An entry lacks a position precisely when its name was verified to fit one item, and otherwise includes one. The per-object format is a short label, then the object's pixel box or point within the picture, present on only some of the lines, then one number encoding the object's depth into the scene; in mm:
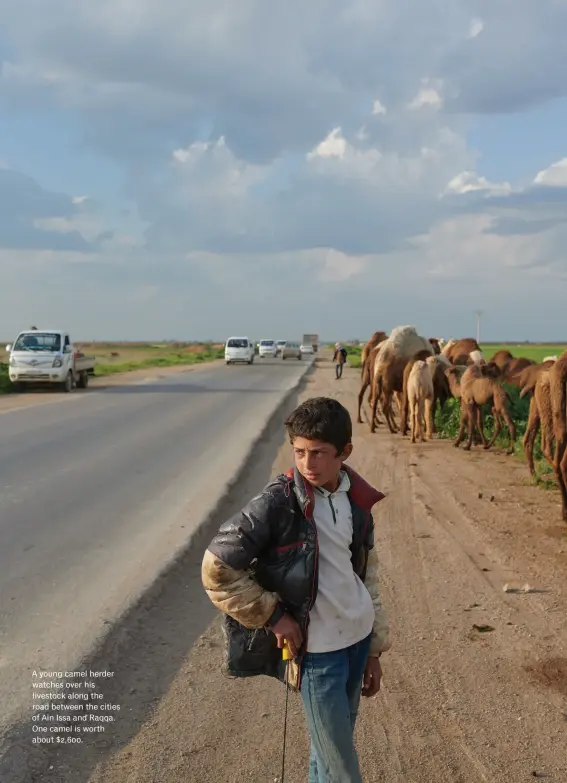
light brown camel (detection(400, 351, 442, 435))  16728
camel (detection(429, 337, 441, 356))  24809
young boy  2836
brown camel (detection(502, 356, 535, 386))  18750
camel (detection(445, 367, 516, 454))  13859
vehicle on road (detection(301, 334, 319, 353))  100400
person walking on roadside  37375
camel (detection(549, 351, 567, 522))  8328
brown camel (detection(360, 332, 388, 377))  21330
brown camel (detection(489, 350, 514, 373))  20031
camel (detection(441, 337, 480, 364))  22406
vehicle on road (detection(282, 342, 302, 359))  69125
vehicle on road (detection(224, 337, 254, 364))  55500
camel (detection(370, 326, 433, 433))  18014
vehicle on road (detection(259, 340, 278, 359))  79688
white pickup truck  26891
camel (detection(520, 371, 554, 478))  9133
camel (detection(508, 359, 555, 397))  15756
